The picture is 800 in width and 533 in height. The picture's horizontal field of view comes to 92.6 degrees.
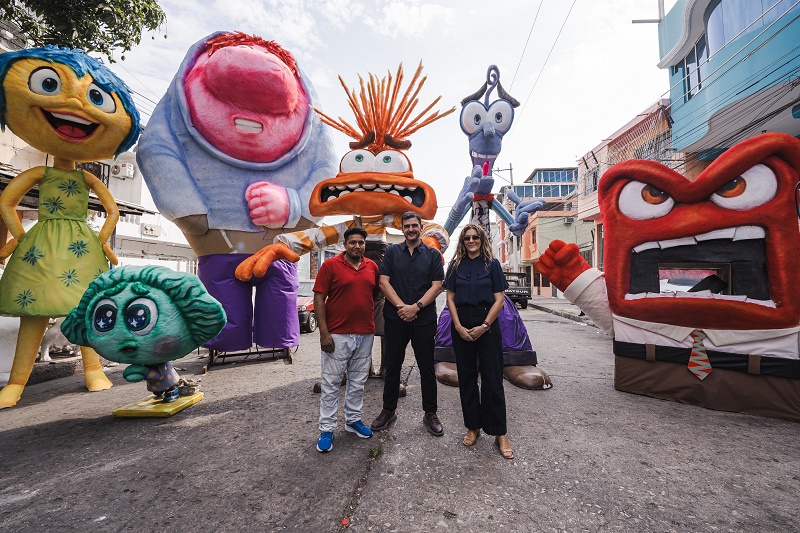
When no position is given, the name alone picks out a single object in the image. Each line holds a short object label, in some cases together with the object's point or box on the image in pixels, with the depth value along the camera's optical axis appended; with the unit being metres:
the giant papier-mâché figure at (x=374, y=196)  3.58
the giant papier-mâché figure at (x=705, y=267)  2.93
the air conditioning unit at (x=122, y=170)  14.37
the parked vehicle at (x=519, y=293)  14.61
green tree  4.86
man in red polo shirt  2.53
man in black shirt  2.67
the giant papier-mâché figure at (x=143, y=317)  2.66
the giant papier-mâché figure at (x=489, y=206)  3.88
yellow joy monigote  3.19
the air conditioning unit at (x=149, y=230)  15.32
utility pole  20.70
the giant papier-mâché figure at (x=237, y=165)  3.88
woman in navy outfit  2.42
